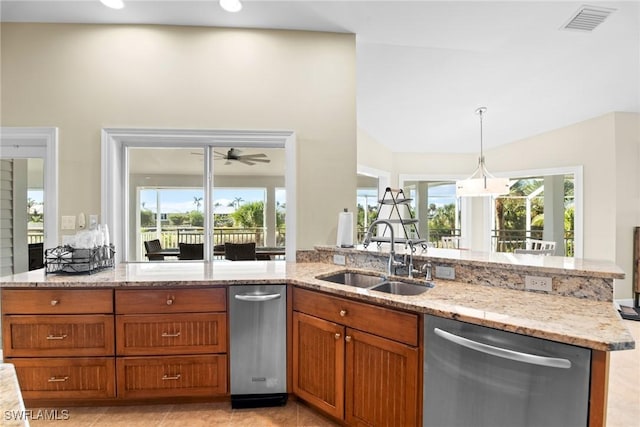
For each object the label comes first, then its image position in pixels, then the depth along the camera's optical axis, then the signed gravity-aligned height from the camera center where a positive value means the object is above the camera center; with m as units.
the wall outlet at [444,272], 2.01 -0.41
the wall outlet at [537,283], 1.68 -0.40
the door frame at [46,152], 2.64 +0.51
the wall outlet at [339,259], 2.63 -0.42
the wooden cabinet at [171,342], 2.04 -0.89
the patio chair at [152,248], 2.89 -0.36
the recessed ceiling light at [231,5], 2.47 +1.69
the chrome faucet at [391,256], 2.11 -0.32
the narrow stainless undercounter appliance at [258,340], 2.07 -0.88
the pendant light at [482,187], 3.76 +0.31
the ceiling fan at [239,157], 2.92 +0.51
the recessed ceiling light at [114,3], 2.46 +1.68
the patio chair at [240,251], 2.99 -0.40
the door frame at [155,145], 2.69 +0.57
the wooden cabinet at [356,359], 1.54 -0.85
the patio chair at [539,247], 3.77 -0.52
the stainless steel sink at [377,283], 2.00 -0.51
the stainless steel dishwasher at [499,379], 1.14 -0.69
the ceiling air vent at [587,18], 2.48 +1.63
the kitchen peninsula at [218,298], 1.55 -0.49
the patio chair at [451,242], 6.15 -0.63
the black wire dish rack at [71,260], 2.22 -0.37
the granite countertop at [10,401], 0.60 -0.42
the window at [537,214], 5.09 -0.05
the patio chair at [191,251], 2.91 -0.39
